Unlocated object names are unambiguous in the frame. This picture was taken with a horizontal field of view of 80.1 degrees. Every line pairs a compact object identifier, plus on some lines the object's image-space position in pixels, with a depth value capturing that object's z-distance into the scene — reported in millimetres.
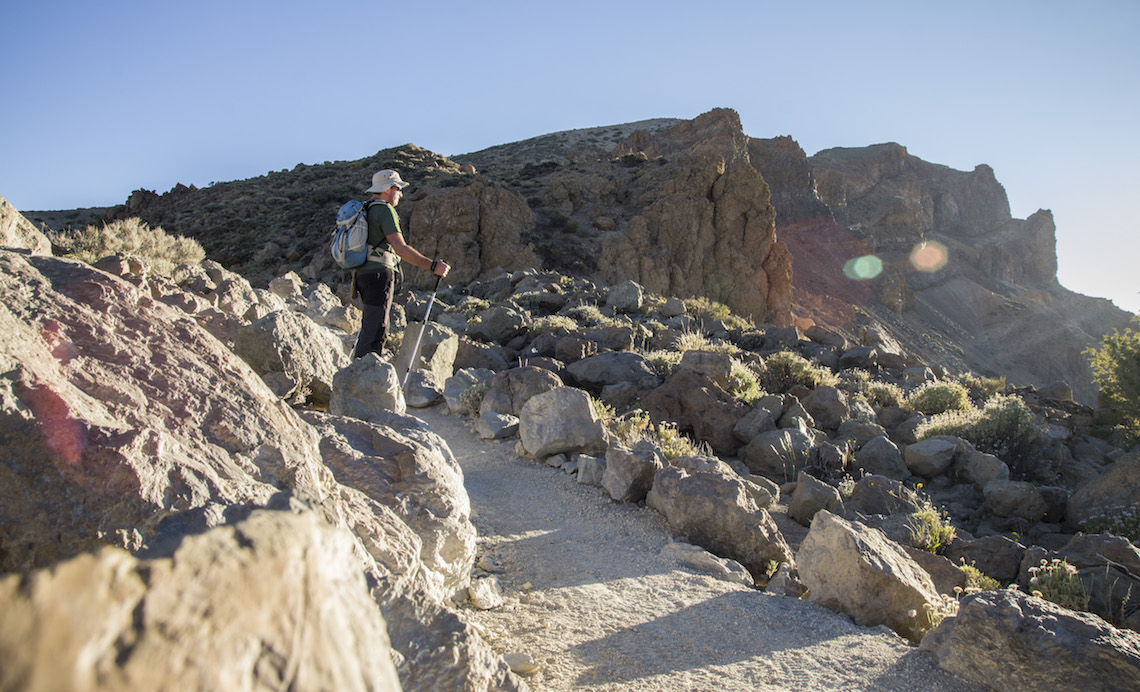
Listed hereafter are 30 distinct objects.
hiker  5820
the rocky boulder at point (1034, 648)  2656
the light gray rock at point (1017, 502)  7047
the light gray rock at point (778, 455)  7375
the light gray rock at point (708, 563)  3918
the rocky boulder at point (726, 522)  4363
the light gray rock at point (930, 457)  8039
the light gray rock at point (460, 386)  7164
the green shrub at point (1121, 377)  12664
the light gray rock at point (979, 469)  7895
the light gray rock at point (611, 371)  8484
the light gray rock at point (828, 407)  9203
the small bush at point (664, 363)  9266
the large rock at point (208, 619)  628
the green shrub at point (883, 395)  11719
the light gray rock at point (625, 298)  15680
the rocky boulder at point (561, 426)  5719
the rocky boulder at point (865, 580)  3443
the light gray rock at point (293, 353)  4734
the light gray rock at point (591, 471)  5258
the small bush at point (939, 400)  11594
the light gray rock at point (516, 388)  6719
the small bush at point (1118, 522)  6438
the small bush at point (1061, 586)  4418
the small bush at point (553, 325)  11188
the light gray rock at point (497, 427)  6352
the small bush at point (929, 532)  5255
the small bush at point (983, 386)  15164
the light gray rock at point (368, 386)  4434
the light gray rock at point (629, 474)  4959
